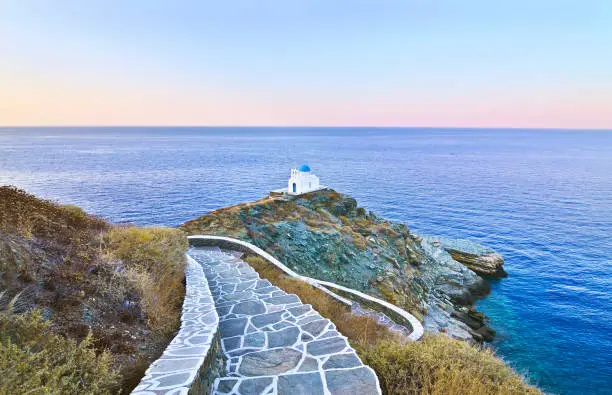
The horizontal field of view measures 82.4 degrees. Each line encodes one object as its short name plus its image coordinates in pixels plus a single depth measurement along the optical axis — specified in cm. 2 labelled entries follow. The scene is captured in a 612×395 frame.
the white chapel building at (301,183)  3853
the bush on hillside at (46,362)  343
